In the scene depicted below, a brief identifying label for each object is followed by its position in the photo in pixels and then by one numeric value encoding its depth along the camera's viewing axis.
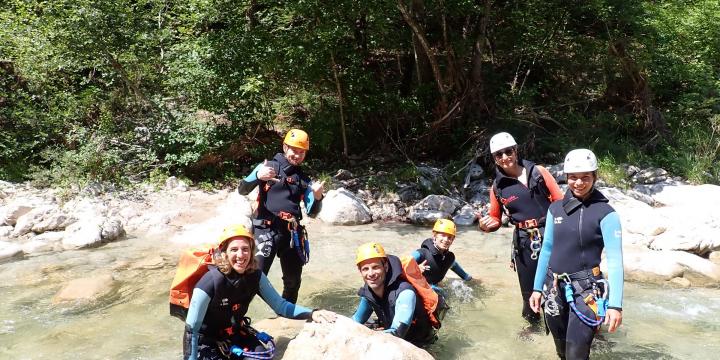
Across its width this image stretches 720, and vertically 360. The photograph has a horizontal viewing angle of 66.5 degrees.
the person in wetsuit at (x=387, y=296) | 3.81
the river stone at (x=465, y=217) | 9.91
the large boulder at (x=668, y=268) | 6.52
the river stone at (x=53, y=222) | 9.09
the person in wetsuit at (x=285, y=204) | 4.67
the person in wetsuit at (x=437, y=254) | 5.46
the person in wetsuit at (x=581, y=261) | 3.19
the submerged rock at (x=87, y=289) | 6.02
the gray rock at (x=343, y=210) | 9.84
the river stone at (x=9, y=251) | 7.71
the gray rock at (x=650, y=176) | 10.73
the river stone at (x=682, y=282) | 6.41
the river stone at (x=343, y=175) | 11.98
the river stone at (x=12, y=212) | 9.30
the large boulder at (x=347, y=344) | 3.34
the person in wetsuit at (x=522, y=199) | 4.24
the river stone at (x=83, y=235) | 8.40
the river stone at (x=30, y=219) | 9.03
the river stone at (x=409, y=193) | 11.01
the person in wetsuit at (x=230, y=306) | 3.37
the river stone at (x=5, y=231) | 8.94
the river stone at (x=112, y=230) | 8.72
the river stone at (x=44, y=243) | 8.16
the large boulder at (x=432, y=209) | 9.90
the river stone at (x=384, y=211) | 10.40
